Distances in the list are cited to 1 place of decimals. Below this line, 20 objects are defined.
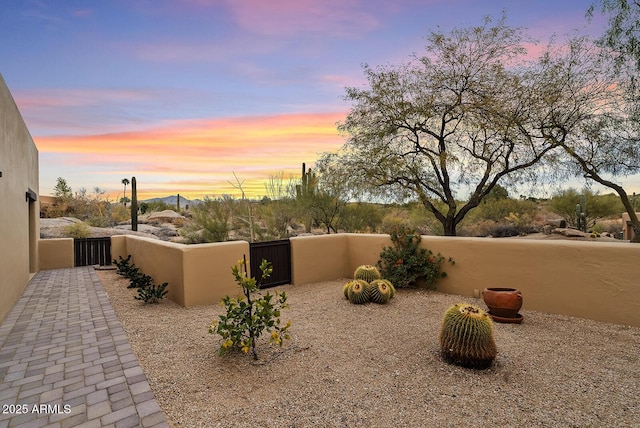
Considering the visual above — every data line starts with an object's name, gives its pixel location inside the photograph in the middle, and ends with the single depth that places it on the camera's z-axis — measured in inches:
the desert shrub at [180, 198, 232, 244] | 523.5
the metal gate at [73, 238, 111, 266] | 433.1
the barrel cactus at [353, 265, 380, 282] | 263.9
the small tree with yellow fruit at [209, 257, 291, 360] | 147.2
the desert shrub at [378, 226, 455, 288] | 266.8
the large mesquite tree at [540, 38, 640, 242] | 373.1
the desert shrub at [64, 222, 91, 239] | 552.7
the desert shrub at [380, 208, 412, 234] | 665.0
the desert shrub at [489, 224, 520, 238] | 645.9
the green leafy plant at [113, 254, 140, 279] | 298.8
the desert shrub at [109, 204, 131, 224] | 963.3
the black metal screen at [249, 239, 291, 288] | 291.7
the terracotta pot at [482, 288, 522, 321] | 192.2
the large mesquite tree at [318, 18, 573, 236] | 406.3
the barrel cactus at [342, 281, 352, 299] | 247.0
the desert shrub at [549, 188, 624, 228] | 752.3
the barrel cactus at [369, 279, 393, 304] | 237.1
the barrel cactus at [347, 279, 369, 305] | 237.5
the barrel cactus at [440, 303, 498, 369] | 135.6
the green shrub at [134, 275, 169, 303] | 246.1
